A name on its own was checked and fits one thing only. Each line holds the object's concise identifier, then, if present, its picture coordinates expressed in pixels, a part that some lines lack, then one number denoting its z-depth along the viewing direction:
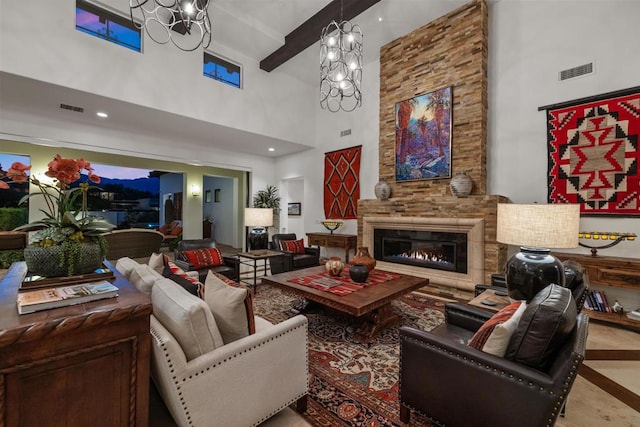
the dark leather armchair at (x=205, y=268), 3.57
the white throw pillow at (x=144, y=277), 1.58
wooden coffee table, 2.37
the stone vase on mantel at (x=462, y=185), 4.10
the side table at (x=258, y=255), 4.10
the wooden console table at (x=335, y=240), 5.77
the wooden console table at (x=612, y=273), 2.76
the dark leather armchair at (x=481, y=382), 1.08
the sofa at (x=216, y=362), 1.17
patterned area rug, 1.65
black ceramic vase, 2.95
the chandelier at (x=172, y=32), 4.30
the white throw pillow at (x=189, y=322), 1.23
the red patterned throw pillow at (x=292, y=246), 5.07
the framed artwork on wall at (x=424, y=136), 4.50
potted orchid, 1.25
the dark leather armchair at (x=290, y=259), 4.47
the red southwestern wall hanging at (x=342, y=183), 6.02
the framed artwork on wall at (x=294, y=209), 7.52
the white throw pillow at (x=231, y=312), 1.41
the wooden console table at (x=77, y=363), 0.85
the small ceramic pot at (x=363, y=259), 3.19
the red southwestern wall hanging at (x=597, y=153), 3.17
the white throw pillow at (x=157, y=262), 2.32
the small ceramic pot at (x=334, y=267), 3.19
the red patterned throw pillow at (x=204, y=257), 3.72
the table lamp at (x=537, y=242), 1.87
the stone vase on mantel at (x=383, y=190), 5.09
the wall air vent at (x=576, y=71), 3.48
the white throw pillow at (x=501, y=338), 1.24
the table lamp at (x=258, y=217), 4.59
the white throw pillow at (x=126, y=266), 1.92
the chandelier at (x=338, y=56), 2.87
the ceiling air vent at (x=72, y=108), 4.31
